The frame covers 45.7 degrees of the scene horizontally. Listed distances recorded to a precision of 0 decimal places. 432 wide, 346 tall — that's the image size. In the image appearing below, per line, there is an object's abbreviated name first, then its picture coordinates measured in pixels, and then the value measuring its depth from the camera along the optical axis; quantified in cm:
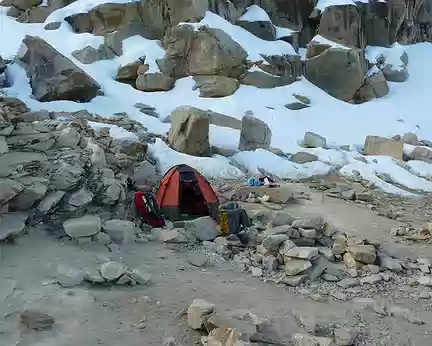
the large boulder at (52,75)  1627
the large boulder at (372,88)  2258
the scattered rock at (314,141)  1614
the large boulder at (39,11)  2245
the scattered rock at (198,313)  457
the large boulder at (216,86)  1941
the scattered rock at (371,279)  643
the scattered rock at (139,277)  559
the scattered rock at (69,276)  532
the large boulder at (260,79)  2042
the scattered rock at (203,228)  766
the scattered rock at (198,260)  656
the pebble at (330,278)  642
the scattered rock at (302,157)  1470
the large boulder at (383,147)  1578
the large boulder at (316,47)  2295
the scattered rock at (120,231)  699
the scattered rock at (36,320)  438
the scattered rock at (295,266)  638
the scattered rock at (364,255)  692
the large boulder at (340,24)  2414
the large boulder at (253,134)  1488
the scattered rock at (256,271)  645
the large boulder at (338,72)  2209
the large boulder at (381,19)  2588
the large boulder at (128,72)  1983
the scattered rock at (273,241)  695
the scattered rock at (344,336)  460
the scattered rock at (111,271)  546
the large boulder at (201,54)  2011
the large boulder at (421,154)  1604
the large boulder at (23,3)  2312
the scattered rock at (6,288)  492
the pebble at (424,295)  610
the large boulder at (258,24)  2305
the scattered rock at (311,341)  430
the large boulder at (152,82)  1952
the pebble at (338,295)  591
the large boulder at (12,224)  612
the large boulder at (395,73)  2420
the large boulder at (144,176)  1029
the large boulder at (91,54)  2005
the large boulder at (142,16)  2191
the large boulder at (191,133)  1327
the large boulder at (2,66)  1641
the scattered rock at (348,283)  629
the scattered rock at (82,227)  662
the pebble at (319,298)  576
